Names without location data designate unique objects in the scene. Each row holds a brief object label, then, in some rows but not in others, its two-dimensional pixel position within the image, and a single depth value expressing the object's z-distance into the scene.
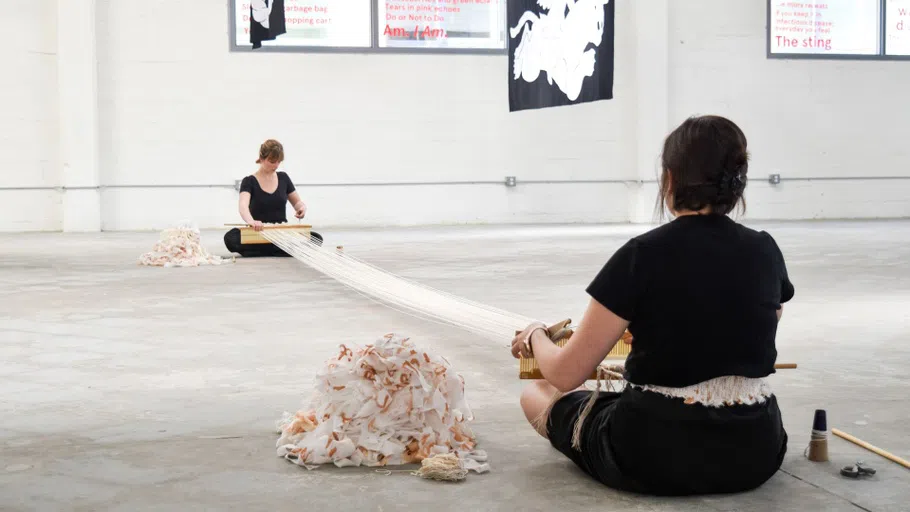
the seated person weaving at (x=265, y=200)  8.20
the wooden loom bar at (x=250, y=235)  8.32
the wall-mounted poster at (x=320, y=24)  13.47
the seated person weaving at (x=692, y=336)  2.07
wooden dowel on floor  2.48
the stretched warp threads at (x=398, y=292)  3.29
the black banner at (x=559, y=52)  7.64
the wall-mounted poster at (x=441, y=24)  13.93
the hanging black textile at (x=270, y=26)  9.91
